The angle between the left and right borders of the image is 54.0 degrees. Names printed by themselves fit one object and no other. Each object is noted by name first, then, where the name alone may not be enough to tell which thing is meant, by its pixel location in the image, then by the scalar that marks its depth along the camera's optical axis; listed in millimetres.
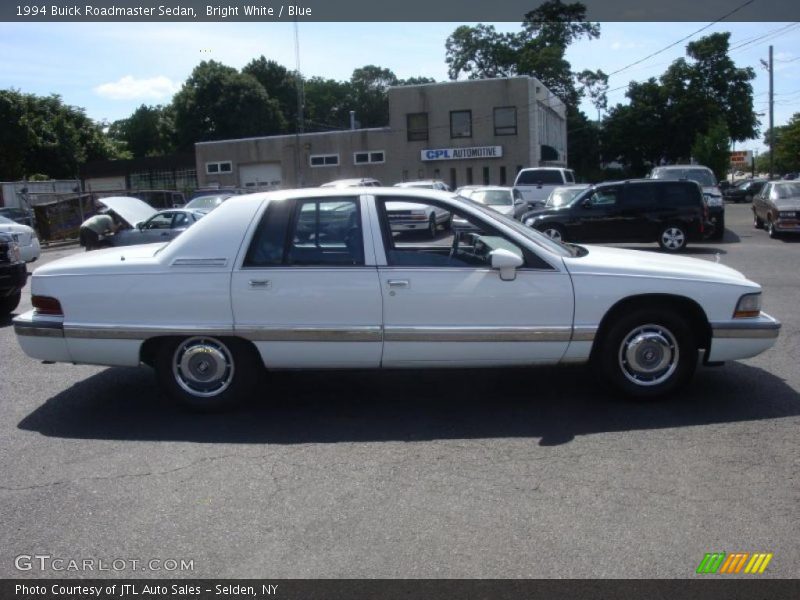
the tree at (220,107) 64875
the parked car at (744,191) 51000
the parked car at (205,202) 21500
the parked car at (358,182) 21127
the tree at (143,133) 82250
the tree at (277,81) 73688
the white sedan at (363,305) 5668
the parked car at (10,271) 10047
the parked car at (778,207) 19656
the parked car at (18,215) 26125
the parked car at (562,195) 20859
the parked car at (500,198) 21644
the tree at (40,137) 45125
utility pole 47422
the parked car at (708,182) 20266
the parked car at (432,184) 24050
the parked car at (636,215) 17297
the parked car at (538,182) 28062
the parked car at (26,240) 16266
